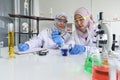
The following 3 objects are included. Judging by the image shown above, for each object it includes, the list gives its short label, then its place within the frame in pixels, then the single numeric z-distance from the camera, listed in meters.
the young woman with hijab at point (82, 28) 1.79
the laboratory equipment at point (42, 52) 1.26
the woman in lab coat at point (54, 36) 1.84
